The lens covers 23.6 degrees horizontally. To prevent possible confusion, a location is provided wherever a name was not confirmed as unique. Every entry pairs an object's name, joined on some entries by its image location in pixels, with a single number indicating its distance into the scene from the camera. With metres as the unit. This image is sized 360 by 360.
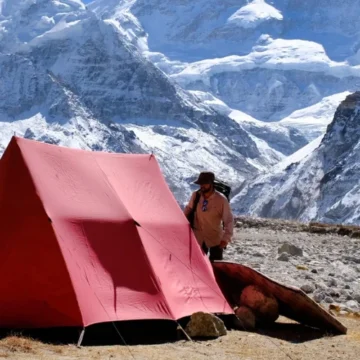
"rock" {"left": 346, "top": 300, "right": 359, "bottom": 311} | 14.60
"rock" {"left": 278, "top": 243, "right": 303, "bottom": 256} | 24.67
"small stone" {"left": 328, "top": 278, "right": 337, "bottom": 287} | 17.19
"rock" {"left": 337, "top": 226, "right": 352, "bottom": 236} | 42.81
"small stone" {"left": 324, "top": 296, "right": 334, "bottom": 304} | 15.09
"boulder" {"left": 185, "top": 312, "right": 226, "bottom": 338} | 11.44
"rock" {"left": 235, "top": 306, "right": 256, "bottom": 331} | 12.34
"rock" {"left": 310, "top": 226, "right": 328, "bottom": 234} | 43.47
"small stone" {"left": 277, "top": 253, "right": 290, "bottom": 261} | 22.31
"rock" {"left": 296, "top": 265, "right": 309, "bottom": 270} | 19.94
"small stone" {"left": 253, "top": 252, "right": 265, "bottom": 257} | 23.66
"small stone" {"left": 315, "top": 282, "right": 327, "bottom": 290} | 16.20
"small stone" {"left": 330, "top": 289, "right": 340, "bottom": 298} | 15.83
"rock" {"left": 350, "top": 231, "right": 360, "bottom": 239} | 40.72
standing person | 13.46
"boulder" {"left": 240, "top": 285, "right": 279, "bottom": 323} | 12.75
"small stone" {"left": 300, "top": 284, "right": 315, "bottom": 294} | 15.95
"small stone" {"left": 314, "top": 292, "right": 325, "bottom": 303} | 15.17
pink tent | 11.13
